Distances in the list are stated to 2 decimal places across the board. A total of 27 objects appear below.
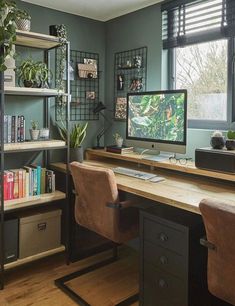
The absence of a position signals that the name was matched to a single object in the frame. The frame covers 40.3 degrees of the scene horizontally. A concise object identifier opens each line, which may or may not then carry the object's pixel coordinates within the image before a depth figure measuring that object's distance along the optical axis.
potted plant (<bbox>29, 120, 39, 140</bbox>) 2.62
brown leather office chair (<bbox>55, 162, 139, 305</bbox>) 2.00
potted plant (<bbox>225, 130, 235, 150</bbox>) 2.03
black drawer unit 1.68
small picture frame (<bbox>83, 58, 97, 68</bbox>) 3.14
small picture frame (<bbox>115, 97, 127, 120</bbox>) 3.09
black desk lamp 3.21
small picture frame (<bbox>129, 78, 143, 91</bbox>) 2.91
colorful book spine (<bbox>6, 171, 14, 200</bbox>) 2.42
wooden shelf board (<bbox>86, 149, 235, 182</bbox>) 1.99
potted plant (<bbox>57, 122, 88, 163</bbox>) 2.74
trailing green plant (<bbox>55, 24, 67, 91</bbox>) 2.62
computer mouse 2.18
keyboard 2.27
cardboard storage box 2.47
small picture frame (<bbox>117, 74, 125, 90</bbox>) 3.11
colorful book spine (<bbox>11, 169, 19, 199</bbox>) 2.46
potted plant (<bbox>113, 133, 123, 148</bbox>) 2.95
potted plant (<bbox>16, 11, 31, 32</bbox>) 2.29
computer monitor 2.30
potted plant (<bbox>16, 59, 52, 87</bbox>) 2.47
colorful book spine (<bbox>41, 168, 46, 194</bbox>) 2.65
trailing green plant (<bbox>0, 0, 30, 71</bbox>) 2.12
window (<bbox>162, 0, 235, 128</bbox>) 2.33
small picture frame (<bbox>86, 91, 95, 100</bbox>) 3.20
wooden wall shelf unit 2.28
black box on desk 1.94
